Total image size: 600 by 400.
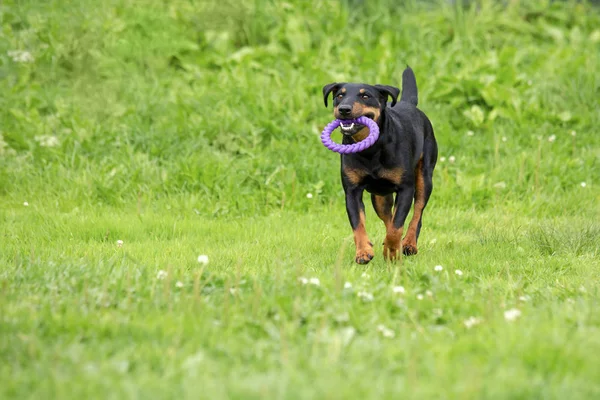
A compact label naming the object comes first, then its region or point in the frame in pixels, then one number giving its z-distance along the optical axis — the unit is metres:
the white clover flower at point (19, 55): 18.40
